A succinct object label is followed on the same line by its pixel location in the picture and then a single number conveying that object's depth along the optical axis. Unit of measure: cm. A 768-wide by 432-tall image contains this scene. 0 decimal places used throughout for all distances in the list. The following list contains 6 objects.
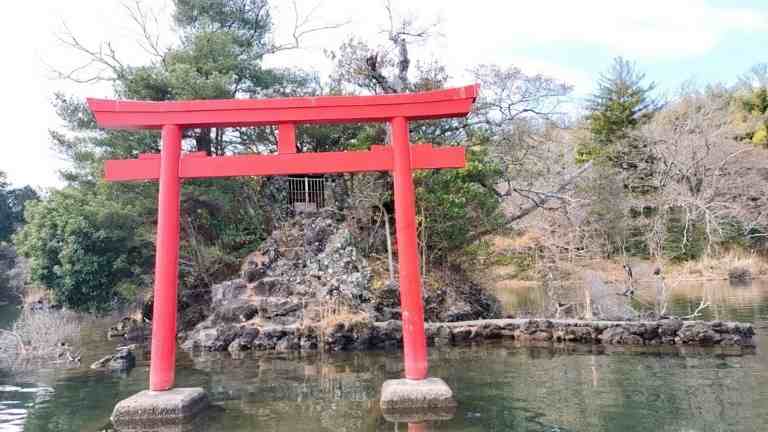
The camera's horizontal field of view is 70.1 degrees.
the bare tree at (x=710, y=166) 2138
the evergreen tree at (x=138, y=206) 1240
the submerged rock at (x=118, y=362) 931
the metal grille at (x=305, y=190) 1426
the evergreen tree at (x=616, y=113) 2470
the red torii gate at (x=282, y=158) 619
